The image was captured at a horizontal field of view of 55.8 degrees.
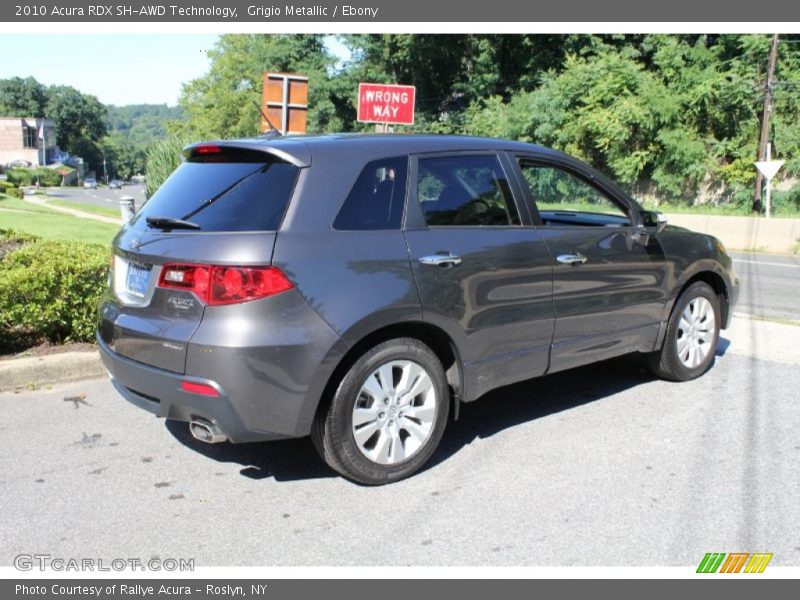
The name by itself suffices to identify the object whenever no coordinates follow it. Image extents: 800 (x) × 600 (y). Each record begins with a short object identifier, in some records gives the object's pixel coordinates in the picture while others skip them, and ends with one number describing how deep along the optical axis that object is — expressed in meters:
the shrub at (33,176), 98.71
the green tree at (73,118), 150.38
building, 123.75
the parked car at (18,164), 120.00
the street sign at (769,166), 20.80
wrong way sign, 15.36
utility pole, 23.78
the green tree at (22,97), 155.12
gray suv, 3.53
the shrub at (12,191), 55.41
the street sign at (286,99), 9.93
